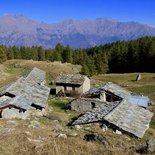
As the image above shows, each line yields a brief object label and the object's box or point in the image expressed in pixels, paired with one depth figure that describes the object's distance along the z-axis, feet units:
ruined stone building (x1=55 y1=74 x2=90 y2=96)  138.30
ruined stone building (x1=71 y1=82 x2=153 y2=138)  75.58
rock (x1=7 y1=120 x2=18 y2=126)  76.34
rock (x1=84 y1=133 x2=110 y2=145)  47.67
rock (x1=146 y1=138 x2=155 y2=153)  37.23
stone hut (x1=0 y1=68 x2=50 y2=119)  86.13
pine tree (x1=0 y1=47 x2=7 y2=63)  269.44
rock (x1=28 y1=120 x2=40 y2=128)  73.78
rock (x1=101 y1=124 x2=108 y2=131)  75.62
